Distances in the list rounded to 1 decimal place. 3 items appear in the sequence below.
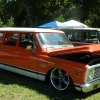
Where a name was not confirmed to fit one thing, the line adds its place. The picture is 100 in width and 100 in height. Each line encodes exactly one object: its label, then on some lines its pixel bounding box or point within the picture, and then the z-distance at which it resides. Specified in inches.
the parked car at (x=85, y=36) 318.5
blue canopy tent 460.7
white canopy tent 431.6
